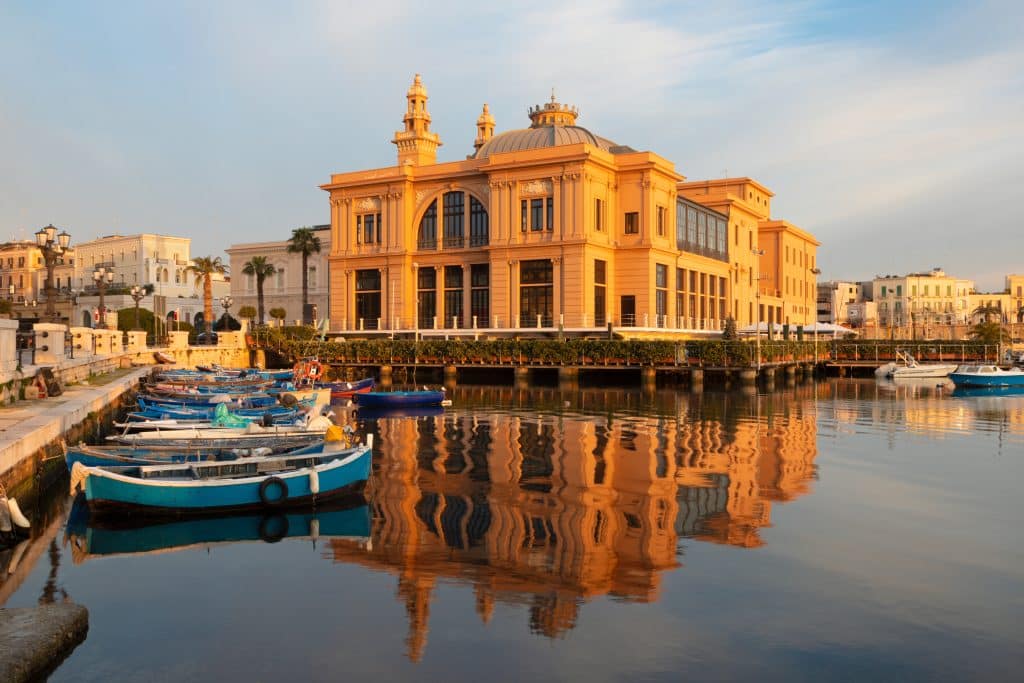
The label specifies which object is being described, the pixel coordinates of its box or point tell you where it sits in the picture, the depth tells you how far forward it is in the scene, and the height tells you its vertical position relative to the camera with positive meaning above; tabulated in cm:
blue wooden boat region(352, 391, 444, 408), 4309 -258
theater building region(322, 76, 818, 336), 6675 +834
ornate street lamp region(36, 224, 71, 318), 3438 +399
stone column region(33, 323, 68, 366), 3550 +17
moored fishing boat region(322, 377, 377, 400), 4923 -235
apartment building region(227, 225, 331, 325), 10331 +786
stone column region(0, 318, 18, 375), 2839 +0
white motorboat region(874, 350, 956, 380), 6812 -183
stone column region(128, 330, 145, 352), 6538 +38
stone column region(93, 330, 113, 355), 5681 +26
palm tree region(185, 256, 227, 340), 8685 +781
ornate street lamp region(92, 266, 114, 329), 5826 +472
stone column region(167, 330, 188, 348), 7063 +49
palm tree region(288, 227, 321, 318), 9462 +1093
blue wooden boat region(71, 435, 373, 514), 1858 -294
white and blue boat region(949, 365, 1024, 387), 6203 -218
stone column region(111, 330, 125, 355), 6076 +28
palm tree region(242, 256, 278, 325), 9955 +864
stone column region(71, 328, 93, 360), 5148 +30
